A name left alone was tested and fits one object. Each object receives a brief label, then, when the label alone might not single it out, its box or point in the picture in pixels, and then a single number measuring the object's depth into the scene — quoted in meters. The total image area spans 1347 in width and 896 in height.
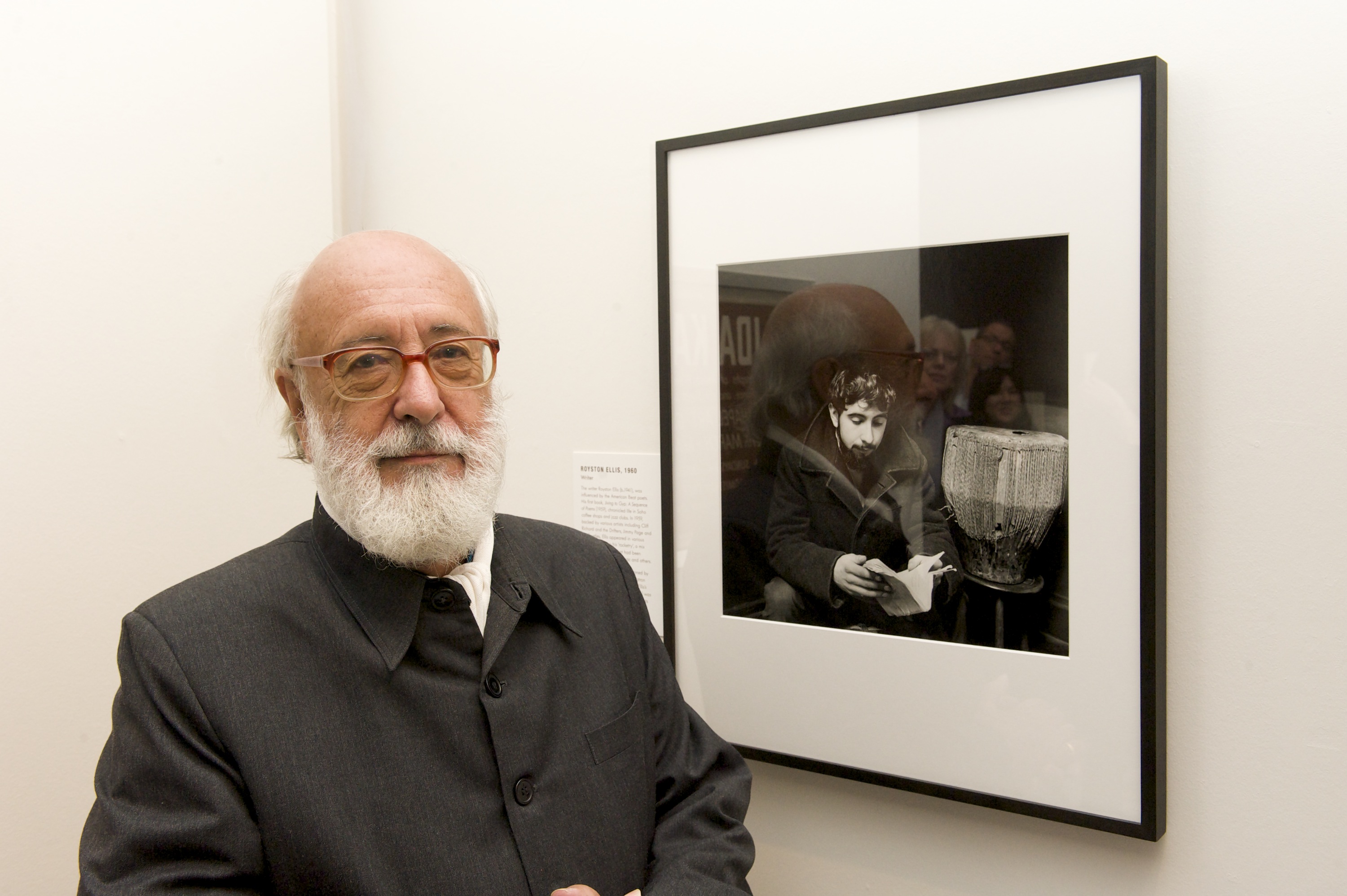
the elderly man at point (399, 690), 0.94
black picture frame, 1.05
